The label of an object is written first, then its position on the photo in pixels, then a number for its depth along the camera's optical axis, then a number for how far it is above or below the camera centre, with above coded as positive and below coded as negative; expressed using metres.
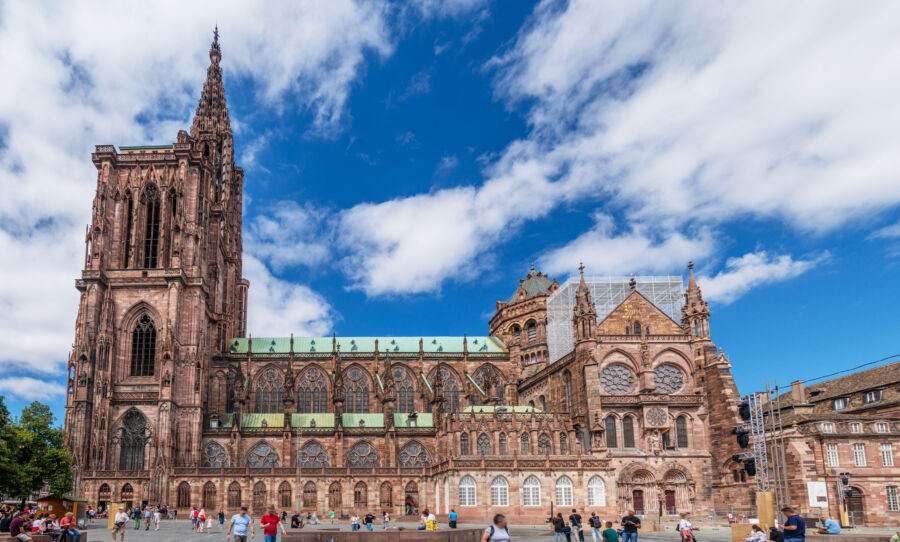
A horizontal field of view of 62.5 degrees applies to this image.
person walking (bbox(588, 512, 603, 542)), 33.75 -3.83
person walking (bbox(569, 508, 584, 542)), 34.31 -3.70
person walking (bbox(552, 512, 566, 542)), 35.78 -4.10
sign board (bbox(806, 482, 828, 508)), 55.56 -4.48
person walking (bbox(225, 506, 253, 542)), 22.67 -2.32
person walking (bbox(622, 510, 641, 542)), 25.31 -2.94
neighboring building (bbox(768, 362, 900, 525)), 56.50 -2.03
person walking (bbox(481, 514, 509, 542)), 15.28 -1.83
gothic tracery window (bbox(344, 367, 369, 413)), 85.56 +6.18
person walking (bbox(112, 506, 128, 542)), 32.69 -2.95
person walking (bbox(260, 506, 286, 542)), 23.00 -2.35
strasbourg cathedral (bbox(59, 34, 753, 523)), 65.38 +4.37
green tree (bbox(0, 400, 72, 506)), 54.28 -0.09
